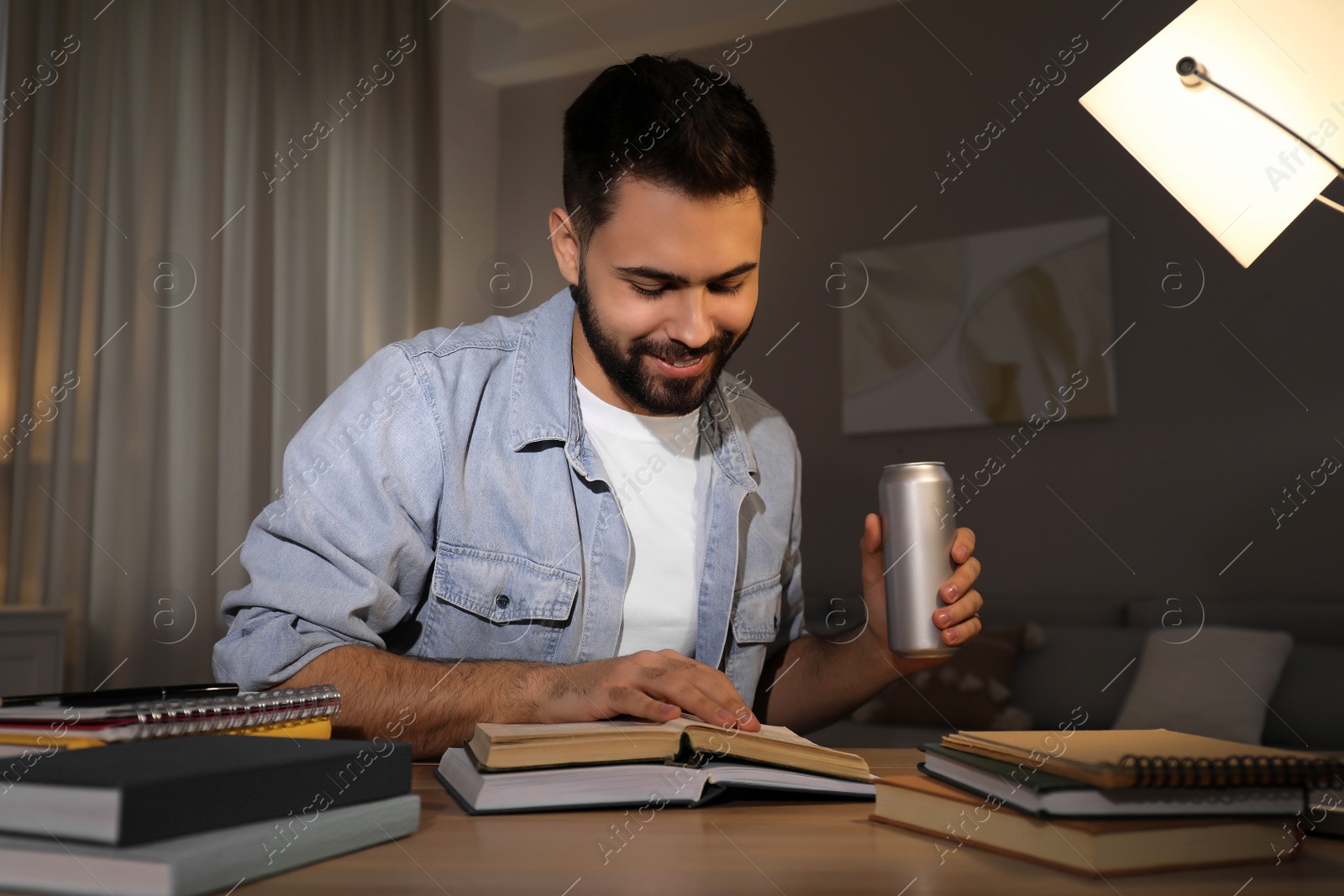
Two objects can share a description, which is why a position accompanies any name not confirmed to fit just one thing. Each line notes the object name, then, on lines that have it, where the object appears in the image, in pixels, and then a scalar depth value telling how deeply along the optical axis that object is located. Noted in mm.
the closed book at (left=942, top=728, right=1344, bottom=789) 514
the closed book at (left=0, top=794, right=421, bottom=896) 427
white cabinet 2176
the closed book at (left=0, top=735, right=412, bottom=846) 438
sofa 2168
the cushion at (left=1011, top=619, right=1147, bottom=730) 2385
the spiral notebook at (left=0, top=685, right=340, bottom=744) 577
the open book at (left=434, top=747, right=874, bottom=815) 654
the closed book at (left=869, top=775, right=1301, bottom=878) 505
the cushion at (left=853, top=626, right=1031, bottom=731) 2438
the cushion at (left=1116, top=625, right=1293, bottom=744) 2164
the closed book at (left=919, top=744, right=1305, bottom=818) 517
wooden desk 490
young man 1019
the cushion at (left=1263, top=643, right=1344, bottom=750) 2111
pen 627
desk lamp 836
